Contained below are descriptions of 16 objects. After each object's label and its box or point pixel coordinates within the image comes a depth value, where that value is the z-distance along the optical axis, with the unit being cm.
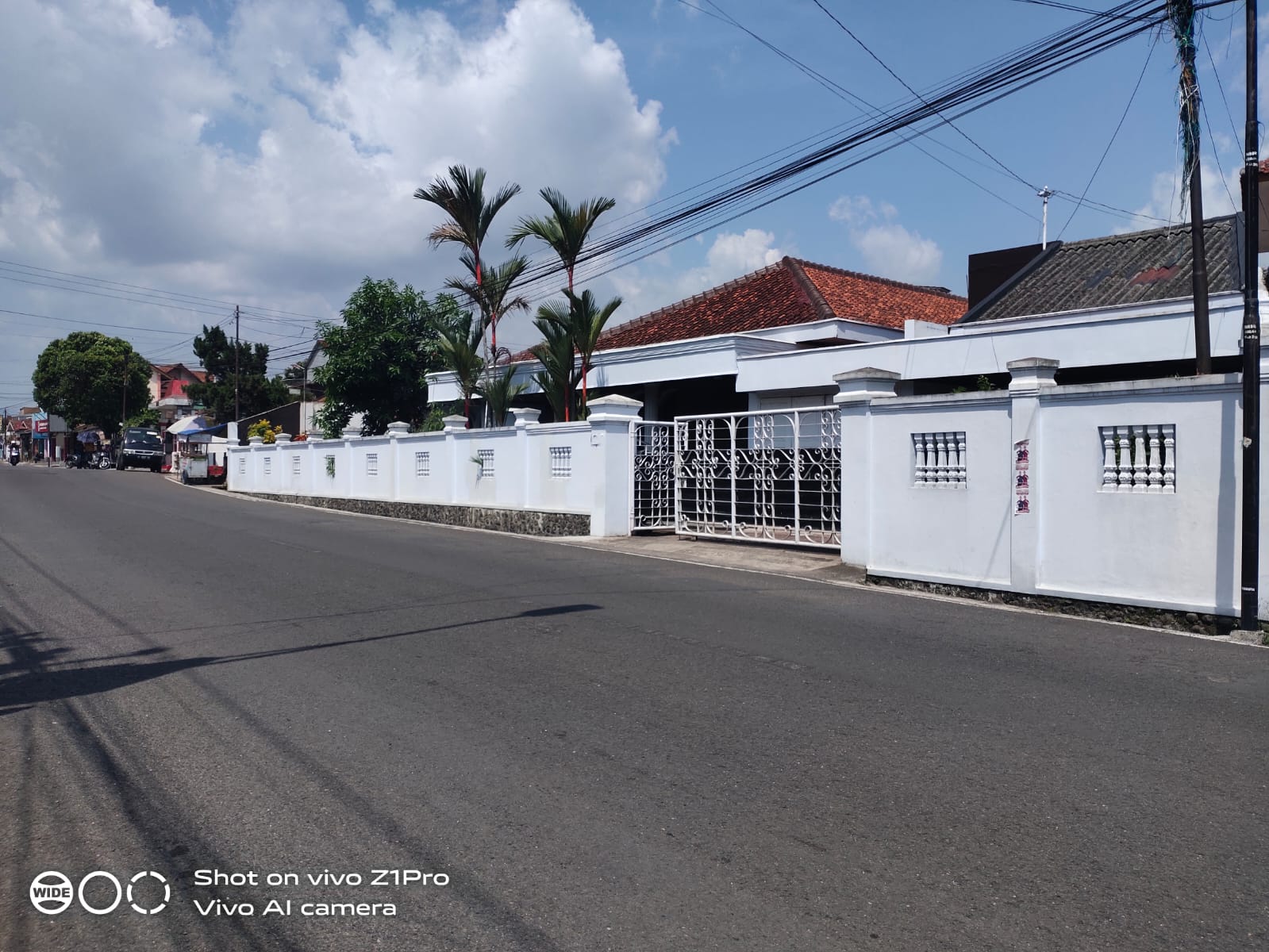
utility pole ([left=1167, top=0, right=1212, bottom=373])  1163
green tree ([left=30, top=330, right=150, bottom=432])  6988
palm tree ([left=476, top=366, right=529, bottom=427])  2436
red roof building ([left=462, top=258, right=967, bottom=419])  2172
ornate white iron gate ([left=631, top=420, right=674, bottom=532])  1806
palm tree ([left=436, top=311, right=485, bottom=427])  2481
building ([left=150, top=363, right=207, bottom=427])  8500
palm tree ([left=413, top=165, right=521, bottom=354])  2362
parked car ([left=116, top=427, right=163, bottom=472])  5528
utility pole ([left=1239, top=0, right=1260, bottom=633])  905
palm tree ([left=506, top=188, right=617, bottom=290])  2112
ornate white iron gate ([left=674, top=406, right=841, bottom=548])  1461
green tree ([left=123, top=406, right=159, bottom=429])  7169
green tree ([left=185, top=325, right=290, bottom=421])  6688
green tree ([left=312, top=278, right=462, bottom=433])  3069
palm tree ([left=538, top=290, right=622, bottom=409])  2083
